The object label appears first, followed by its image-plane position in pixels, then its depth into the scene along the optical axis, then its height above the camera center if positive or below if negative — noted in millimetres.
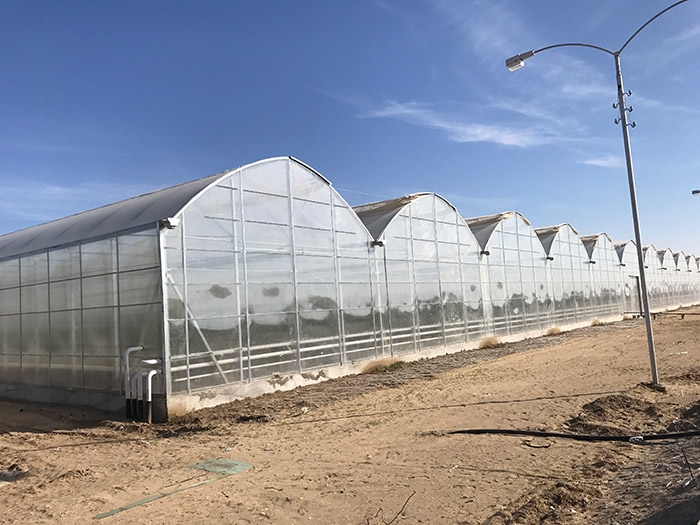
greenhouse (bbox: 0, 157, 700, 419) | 13062 +612
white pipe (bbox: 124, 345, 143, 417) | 12602 -1377
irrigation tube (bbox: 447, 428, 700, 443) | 8141 -2197
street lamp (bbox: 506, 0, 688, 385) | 12703 +3885
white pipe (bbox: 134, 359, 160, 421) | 12320 -1536
